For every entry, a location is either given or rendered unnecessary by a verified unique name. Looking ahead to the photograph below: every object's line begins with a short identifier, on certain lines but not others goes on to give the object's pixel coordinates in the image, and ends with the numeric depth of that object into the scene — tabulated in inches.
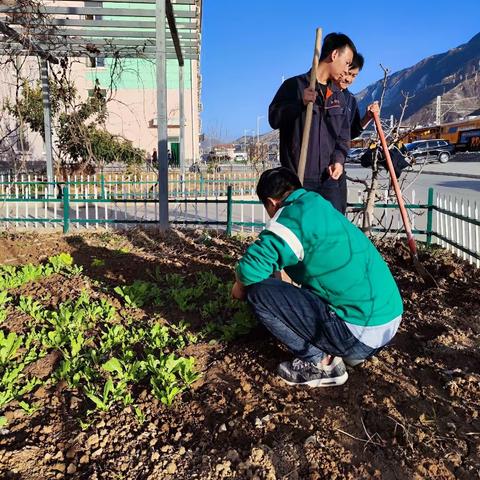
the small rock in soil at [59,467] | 71.6
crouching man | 80.6
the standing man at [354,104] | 117.3
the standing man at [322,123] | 117.6
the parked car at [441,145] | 1266.4
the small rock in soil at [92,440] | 76.8
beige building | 913.5
